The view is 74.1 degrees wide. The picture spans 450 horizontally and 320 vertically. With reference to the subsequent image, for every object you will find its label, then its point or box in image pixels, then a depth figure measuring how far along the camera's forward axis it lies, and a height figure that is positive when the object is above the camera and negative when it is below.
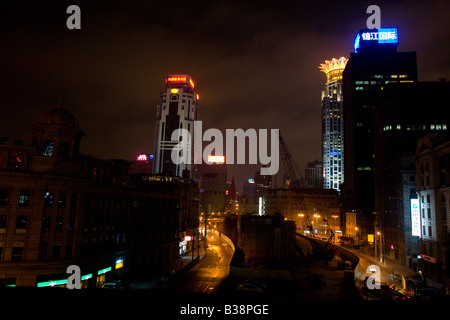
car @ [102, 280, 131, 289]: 40.09 -11.57
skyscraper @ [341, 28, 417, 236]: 151.62 +61.57
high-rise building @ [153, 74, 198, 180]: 114.99 +11.74
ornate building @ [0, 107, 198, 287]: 36.12 -2.37
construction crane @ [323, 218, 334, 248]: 100.12 -12.63
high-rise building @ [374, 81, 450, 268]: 84.75 +27.27
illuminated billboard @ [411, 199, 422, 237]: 64.62 -1.76
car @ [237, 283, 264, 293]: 44.72 -12.69
